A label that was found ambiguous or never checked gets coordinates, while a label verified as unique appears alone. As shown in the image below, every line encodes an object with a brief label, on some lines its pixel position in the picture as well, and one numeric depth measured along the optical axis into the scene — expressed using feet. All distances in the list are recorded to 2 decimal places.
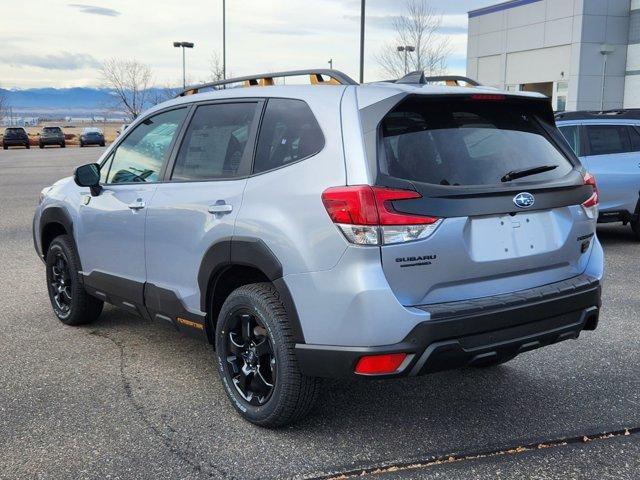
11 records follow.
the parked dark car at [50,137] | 164.55
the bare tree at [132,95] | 221.78
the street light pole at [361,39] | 66.23
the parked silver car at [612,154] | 30.63
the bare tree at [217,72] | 179.74
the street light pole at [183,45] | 163.32
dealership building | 111.65
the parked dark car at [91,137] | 169.07
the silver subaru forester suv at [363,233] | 10.18
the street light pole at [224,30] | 136.15
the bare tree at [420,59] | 120.67
